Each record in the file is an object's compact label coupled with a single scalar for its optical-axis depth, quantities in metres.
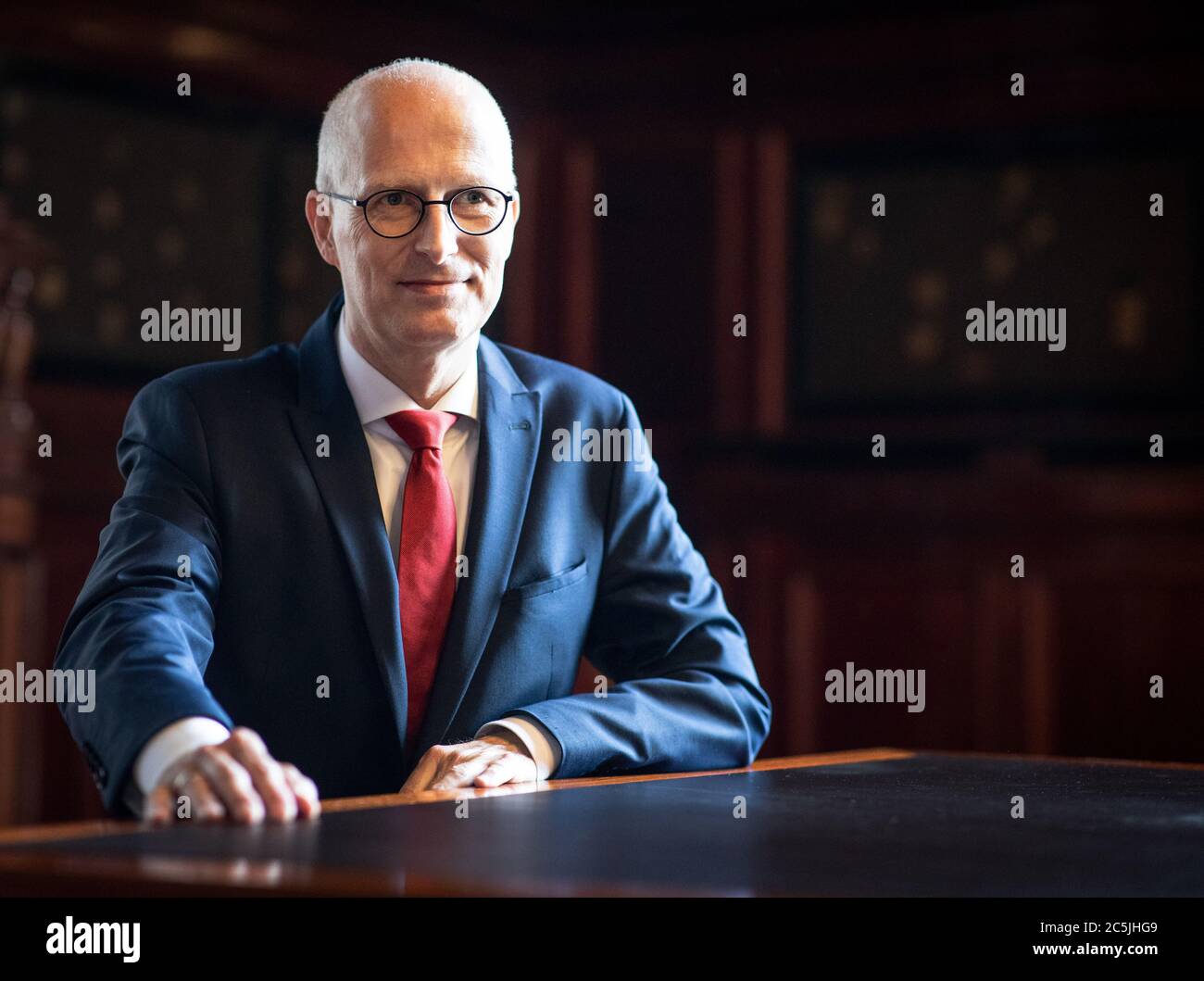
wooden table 1.21
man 2.17
